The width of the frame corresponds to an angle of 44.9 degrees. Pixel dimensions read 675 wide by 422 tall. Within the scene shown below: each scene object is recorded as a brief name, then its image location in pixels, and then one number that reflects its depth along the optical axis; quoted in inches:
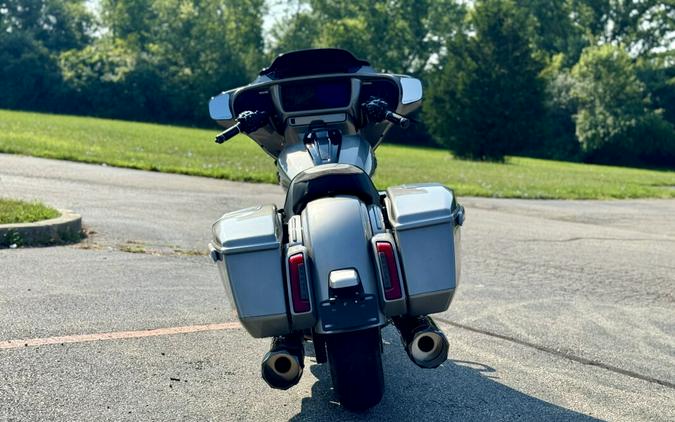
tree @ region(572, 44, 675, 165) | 2434.8
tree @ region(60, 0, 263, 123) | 2439.7
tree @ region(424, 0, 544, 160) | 1958.7
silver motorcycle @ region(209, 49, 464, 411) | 133.4
